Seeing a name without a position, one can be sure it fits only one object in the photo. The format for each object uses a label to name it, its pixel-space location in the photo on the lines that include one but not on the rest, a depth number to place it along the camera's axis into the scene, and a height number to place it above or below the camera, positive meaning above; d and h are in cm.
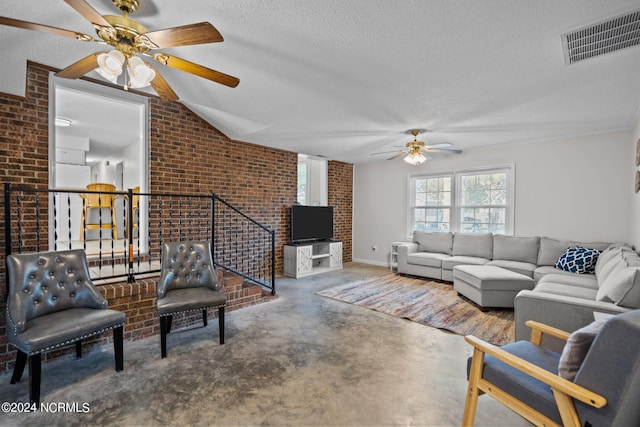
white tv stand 562 -96
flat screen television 587 -26
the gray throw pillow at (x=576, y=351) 136 -65
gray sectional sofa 236 -76
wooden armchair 115 -76
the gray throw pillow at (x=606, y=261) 302 -56
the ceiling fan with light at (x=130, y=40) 163 +102
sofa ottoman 378 -98
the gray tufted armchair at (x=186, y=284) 265 -77
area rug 325 -128
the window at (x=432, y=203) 604 +17
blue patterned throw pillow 389 -66
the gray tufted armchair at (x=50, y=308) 197 -78
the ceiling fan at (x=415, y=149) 434 +92
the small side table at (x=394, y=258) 628 -102
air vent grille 188 +120
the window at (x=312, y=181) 662 +68
